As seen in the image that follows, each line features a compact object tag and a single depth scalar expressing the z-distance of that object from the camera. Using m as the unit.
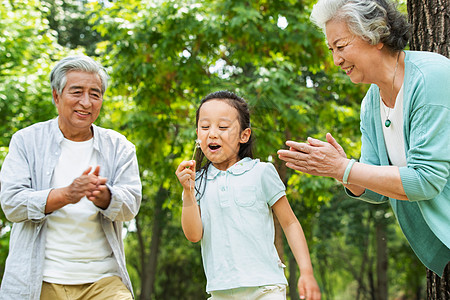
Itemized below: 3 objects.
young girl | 2.43
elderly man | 2.65
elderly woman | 2.22
